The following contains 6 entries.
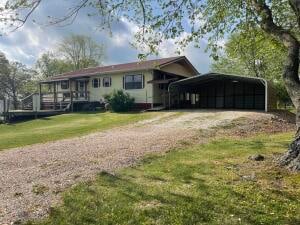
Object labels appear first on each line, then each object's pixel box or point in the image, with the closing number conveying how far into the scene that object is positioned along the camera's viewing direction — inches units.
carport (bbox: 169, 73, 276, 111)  740.0
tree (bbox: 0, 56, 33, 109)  1326.5
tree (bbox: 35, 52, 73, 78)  1558.5
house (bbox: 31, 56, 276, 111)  752.4
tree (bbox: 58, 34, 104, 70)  1513.6
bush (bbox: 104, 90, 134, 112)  742.5
